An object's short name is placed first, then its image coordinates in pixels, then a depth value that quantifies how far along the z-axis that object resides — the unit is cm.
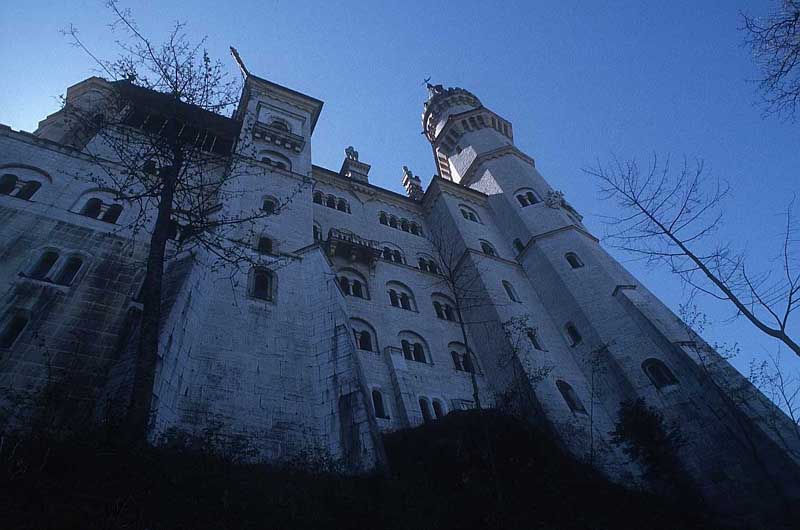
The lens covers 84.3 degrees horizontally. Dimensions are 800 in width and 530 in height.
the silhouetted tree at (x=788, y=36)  761
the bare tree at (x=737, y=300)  877
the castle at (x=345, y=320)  1147
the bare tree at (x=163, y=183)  868
